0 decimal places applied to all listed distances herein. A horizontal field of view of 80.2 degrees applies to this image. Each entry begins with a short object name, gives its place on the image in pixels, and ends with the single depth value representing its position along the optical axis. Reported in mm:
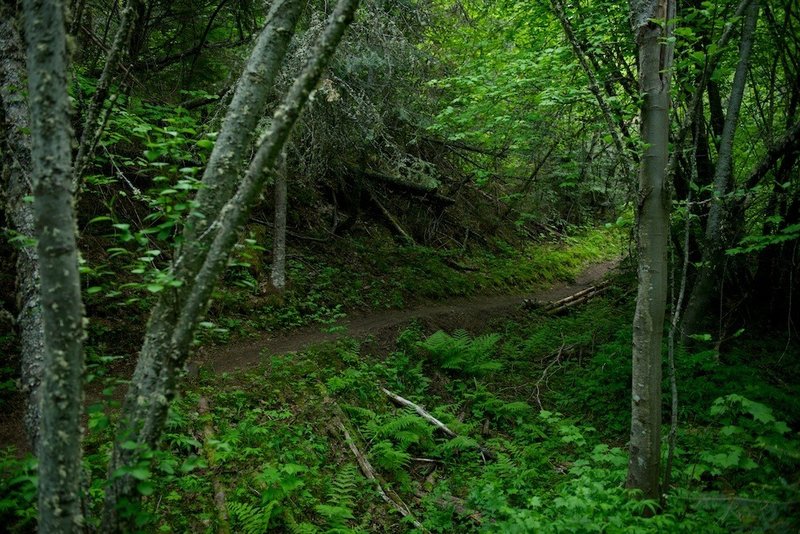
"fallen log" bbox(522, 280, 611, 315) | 13711
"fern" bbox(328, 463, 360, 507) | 4929
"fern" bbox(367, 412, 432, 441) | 6402
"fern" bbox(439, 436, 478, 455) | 6480
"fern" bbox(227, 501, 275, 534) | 4203
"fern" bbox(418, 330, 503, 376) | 9008
